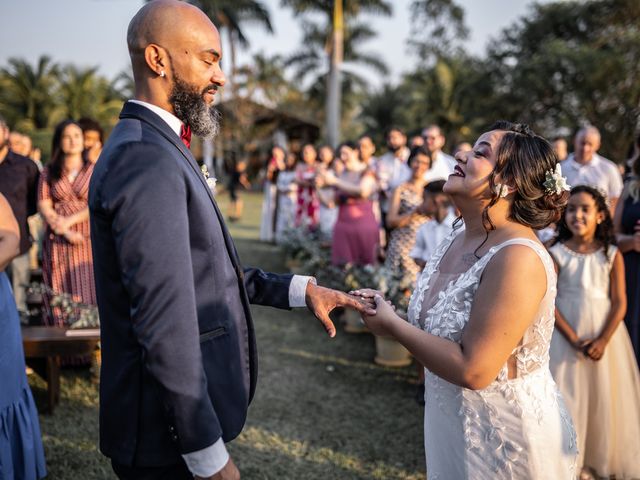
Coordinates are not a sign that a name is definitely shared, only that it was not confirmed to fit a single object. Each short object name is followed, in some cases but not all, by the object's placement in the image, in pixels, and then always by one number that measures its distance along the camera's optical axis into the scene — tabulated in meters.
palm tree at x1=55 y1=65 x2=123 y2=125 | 32.03
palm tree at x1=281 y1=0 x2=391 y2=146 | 23.56
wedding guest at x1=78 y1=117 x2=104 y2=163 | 5.62
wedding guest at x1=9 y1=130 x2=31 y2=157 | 8.35
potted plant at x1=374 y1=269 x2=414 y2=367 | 5.77
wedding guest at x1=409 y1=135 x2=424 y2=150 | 7.12
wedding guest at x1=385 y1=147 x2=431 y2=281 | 5.92
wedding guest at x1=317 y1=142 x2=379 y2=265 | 7.18
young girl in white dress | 3.66
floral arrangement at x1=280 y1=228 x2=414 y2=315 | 5.84
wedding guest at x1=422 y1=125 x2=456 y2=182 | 7.29
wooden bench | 4.48
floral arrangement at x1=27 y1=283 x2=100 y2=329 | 4.93
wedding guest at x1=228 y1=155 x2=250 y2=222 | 18.33
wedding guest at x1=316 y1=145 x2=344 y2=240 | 9.46
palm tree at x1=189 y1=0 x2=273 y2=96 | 27.69
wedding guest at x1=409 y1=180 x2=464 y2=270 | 5.14
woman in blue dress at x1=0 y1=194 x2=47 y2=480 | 2.78
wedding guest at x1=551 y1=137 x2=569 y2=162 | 7.67
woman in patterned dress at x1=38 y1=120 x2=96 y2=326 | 5.09
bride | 1.91
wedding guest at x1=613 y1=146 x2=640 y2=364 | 4.20
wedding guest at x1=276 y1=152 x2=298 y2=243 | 12.60
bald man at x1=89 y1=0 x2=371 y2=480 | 1.52
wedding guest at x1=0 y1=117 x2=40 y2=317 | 4.88
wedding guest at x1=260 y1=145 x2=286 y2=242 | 13.89
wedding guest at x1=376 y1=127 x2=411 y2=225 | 8.42
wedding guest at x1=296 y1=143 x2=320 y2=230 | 11.27
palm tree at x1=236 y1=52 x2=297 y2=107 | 35.99
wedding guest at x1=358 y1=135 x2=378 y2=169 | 8.36
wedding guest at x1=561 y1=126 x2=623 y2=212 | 6.32
